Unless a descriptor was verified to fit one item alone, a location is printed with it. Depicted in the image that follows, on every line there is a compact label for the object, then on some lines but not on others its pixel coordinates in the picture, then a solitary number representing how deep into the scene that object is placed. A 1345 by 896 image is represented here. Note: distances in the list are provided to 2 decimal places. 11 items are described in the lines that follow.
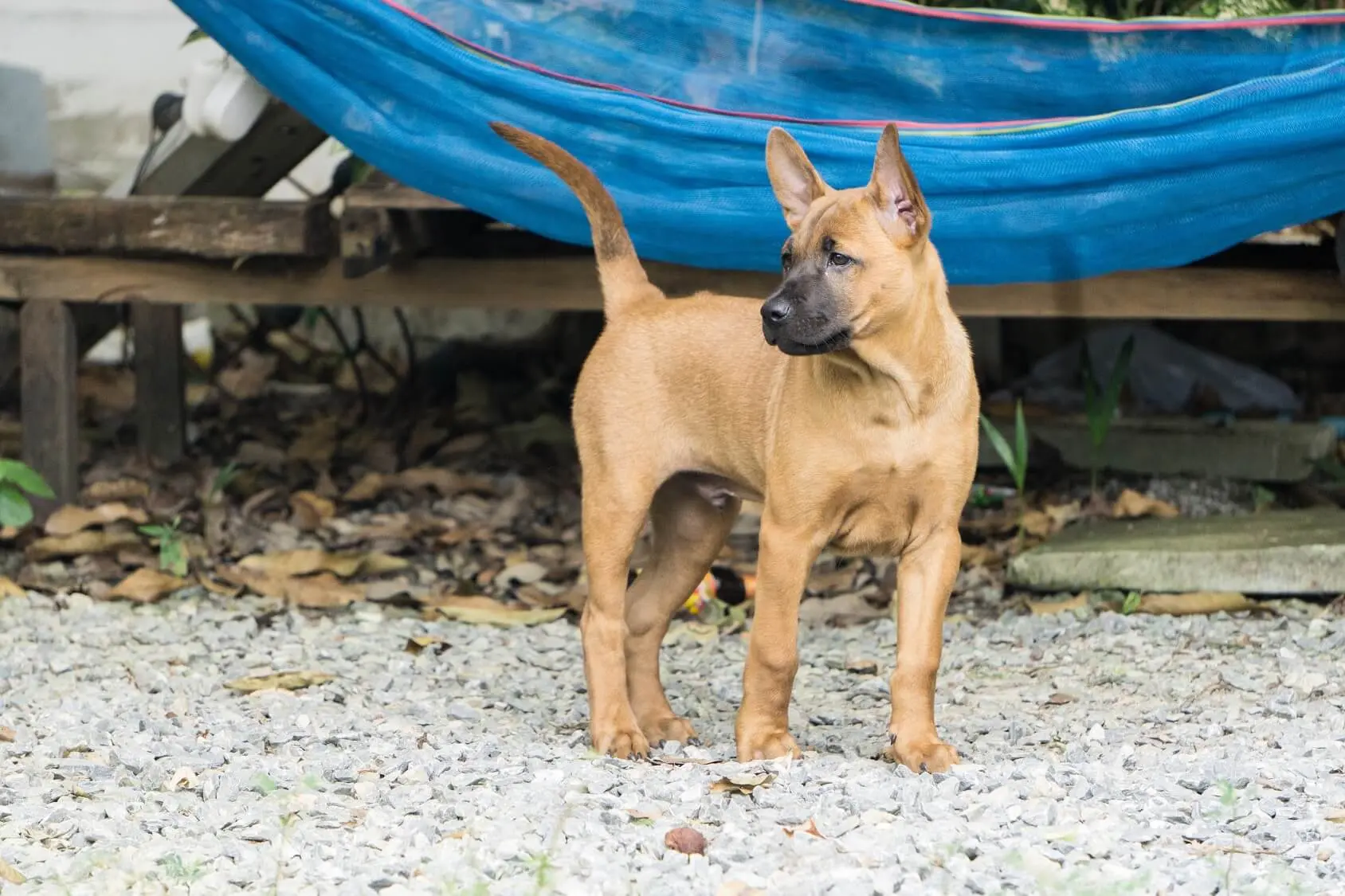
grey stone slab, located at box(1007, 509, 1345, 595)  9.16
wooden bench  9.96
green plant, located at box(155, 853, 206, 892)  5.12
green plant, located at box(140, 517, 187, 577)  10.28
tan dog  6.31
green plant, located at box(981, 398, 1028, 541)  10.02
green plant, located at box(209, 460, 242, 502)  11.02
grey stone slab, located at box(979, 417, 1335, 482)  11.69
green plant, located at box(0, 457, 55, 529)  9.77
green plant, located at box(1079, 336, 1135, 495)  10.80
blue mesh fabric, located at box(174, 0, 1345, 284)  7.95
